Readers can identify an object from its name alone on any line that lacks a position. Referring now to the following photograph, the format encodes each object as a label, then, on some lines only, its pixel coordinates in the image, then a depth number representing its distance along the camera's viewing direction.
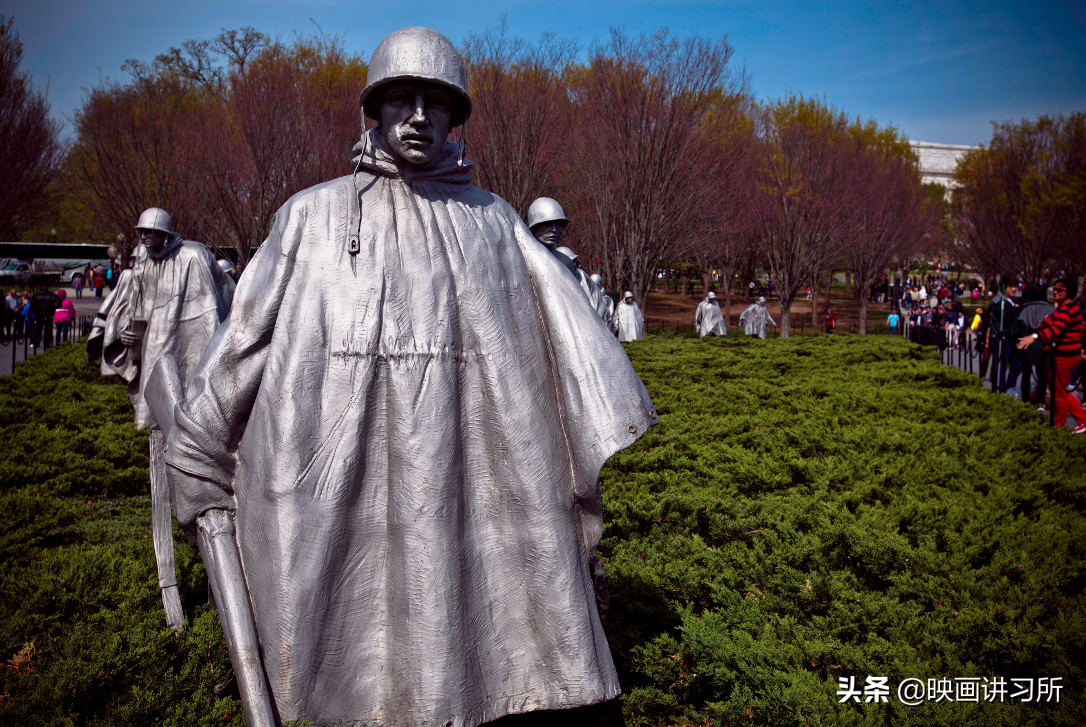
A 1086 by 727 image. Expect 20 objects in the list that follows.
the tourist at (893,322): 33.12
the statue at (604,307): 13.40
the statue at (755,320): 27.73
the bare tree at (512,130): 20.00
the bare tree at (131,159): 23.48
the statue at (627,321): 21.47
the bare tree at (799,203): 26.94
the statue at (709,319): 26.48
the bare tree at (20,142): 21.75
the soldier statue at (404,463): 2.54
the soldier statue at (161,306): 6.57
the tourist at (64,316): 20.69
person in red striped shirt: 10.12
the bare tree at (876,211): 28.69
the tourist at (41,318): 18.78
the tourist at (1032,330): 11.75
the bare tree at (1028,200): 29.05
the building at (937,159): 102.19
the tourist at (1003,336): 12.91
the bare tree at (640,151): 22.12
